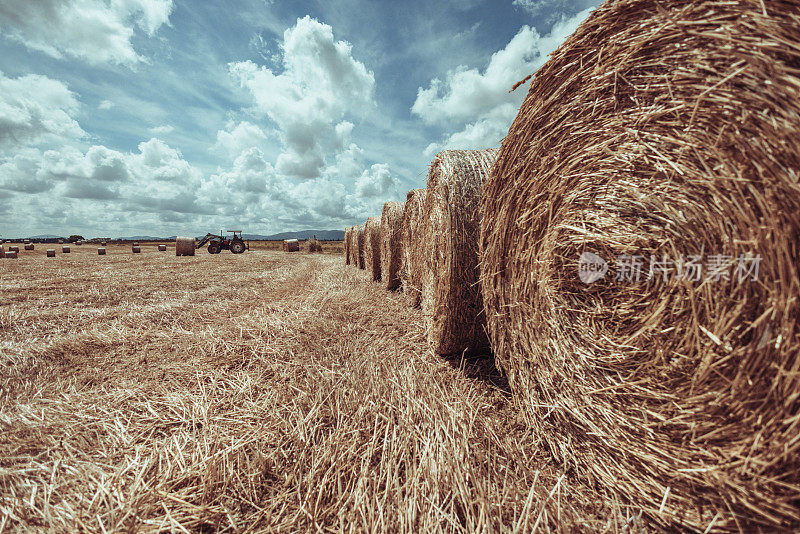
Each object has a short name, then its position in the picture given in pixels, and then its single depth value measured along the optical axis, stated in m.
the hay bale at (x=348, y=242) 12.10
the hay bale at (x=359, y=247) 10.13
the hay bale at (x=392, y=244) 6.10
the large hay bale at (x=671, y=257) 1.06
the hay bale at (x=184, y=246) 19.81
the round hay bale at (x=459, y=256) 2.82
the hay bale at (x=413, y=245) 4.60
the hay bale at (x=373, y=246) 7.68
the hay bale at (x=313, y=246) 29.05
